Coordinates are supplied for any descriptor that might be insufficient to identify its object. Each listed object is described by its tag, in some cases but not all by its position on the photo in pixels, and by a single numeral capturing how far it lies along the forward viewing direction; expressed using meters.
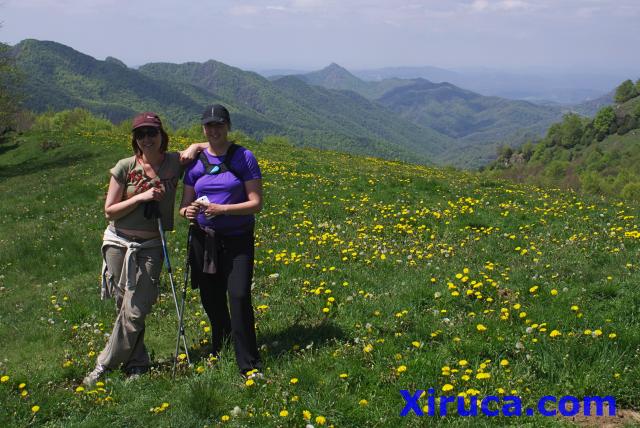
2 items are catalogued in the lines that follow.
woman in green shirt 6.29
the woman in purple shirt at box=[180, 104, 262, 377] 5.98
